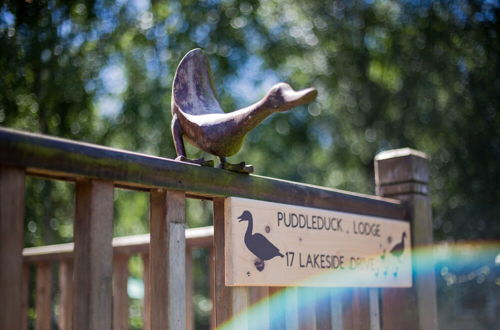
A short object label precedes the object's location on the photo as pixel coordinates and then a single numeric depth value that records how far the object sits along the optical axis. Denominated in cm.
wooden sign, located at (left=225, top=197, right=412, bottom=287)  171
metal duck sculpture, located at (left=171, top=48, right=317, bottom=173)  162
